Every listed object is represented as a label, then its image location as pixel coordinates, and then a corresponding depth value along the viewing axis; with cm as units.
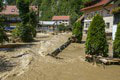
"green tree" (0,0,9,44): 1578
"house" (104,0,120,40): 2091
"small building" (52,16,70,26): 7531
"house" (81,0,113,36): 3256
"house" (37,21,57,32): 6948
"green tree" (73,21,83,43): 2161
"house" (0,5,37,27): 6578
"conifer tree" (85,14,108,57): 1123
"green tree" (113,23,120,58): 1133
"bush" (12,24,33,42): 2234
